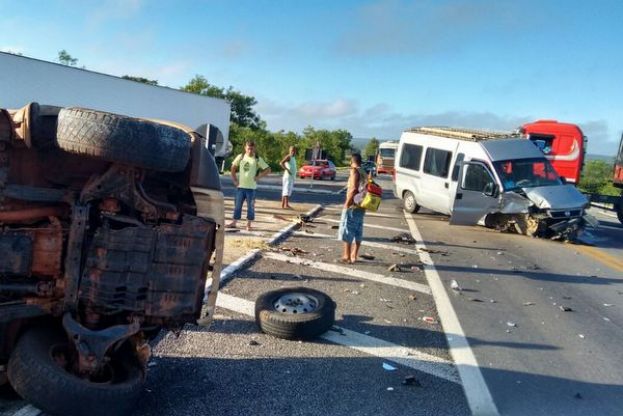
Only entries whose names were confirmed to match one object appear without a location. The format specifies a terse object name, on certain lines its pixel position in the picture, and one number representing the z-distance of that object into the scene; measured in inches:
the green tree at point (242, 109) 2549.2
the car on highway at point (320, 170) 1471.5
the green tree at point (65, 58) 2185.7
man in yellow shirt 434.3
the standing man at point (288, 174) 615.8
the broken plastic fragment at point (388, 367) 183.6
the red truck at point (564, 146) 812.0
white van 496.7
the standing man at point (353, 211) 340.8
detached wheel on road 201.9
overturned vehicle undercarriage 128.6
